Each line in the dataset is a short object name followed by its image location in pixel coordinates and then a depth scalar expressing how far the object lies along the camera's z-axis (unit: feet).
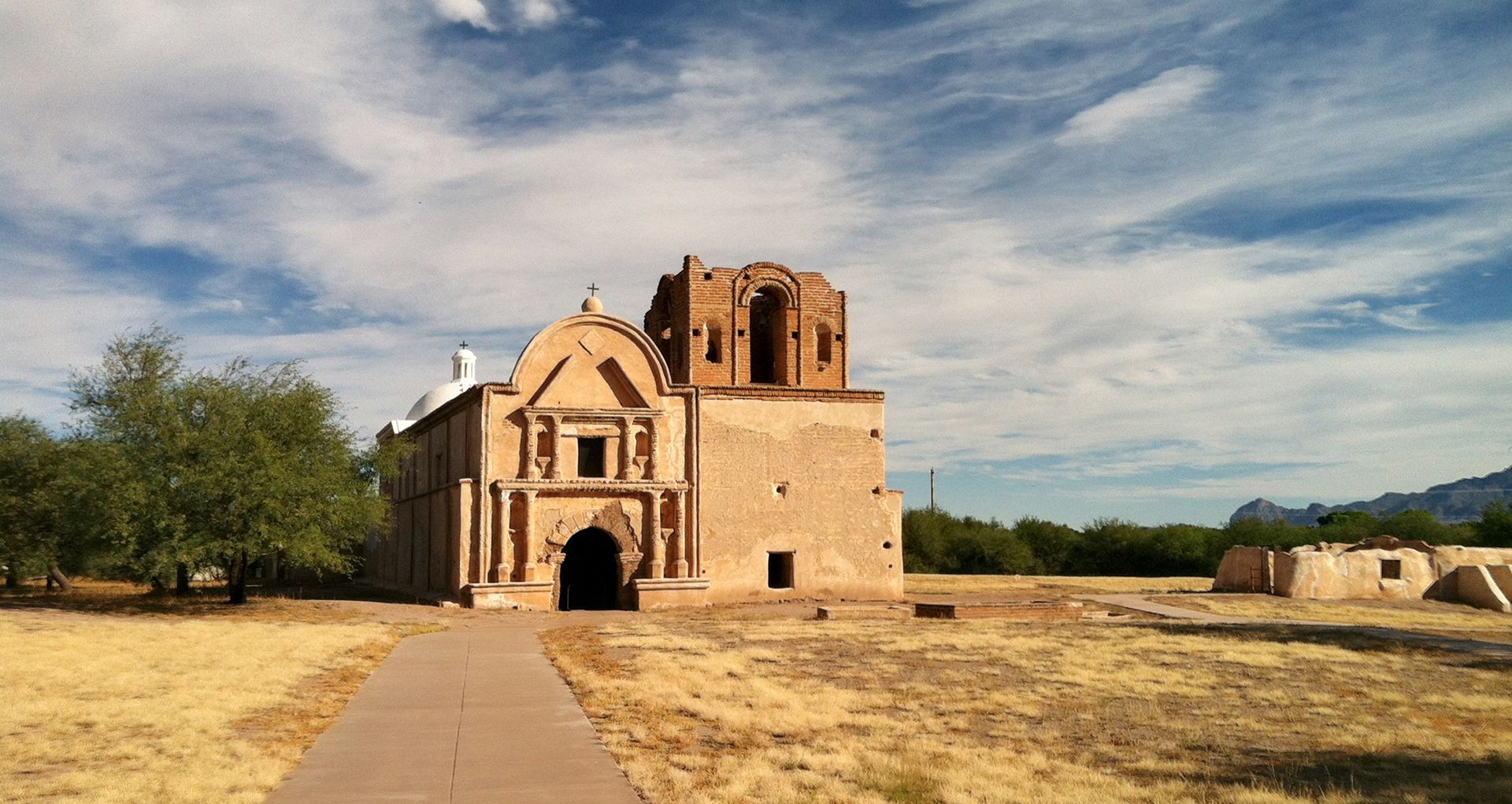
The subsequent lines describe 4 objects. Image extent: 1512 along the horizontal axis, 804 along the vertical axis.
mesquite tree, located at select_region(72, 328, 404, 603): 84.43
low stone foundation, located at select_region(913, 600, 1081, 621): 87.30
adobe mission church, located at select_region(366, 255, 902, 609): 95.40
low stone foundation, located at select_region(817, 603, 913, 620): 86.78
